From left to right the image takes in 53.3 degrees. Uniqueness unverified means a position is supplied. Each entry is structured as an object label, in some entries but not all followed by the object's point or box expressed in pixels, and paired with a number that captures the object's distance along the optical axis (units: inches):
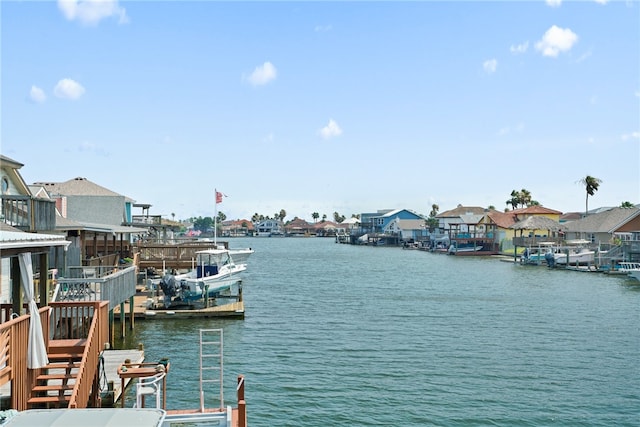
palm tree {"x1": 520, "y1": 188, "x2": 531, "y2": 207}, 5536.4
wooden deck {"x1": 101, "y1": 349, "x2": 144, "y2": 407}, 638.5
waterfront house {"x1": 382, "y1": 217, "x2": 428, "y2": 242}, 6171.3
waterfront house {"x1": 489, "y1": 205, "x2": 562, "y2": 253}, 3533.5
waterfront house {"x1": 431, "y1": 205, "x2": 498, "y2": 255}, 4266.7
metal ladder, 870.4
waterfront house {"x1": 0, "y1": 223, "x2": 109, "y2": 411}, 503.2
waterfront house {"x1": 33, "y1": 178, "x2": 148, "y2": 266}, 1622.8
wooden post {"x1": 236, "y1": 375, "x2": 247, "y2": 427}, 490.9
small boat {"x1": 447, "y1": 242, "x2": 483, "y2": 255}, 4249.5
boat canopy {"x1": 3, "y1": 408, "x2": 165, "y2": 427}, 339.9
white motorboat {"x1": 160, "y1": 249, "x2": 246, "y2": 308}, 1392.7
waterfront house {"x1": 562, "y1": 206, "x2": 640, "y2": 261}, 2637.8
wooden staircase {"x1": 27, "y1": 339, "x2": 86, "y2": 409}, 534.6
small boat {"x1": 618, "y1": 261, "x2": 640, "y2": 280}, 2122.7
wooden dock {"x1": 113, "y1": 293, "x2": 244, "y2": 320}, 1284.4
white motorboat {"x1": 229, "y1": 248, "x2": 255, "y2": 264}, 2208.4
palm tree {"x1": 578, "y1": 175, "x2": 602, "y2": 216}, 4202.8
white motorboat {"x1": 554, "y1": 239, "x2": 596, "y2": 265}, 2849.4
